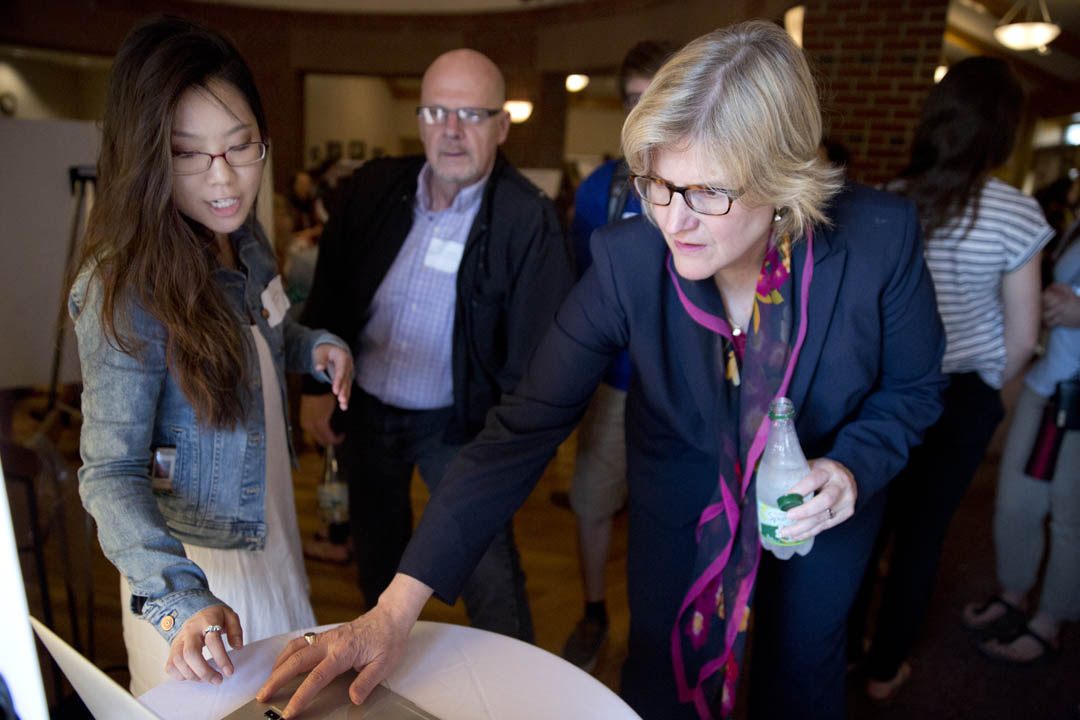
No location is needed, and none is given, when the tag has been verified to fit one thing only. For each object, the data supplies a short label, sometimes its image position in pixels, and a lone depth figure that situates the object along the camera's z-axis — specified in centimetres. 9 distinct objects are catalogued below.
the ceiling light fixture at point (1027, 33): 640
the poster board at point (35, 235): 280
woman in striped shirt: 200
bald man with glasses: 209
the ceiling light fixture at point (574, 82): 927
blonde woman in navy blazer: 111
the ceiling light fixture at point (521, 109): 921
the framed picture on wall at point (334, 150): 1154
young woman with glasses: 107
